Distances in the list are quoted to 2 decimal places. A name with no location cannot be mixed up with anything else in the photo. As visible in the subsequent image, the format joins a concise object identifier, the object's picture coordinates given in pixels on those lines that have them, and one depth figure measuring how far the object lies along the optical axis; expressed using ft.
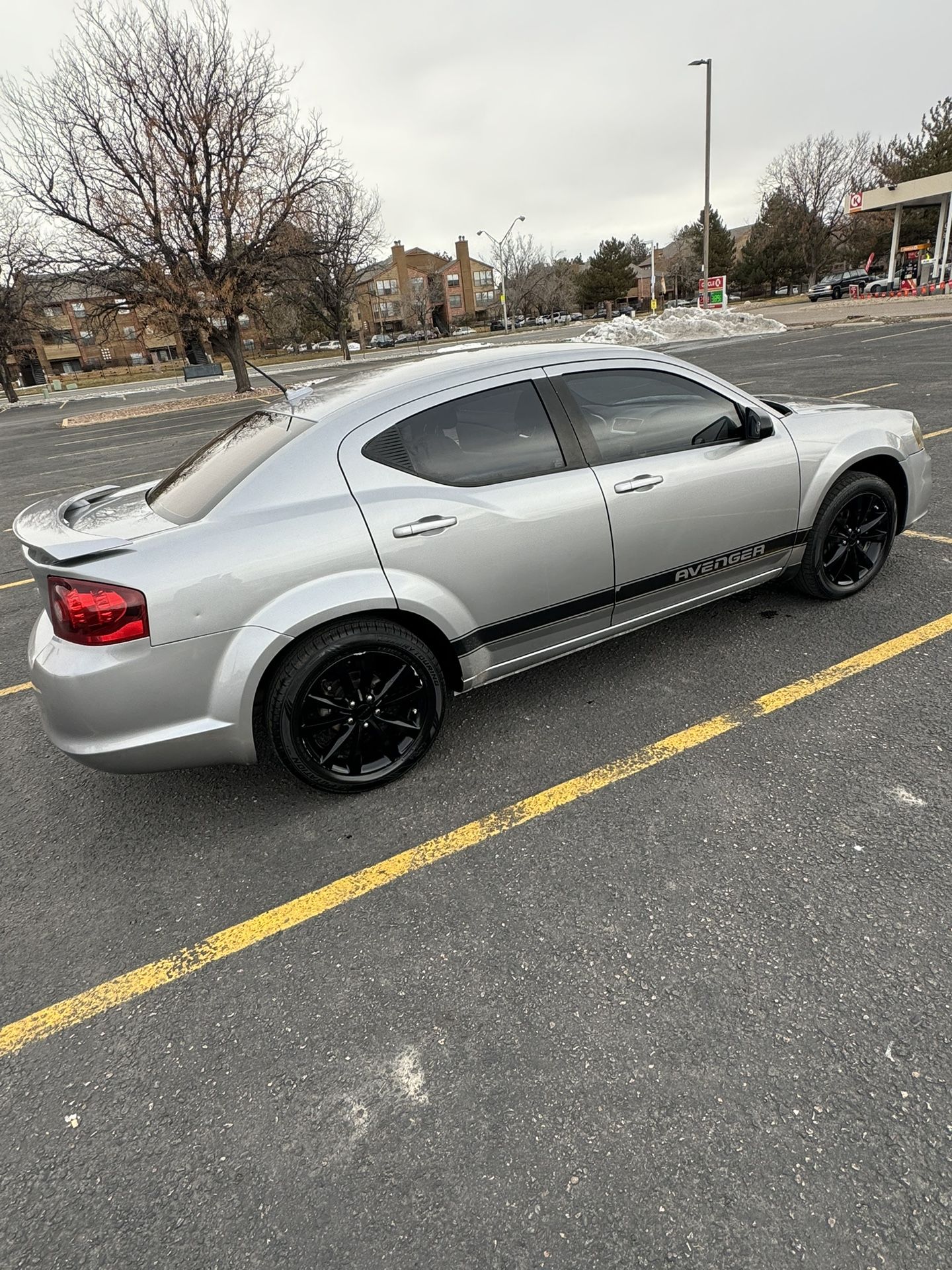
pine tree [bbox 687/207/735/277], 243.34
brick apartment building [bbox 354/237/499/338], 319.47
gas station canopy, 100.27
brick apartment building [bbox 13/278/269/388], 215.51
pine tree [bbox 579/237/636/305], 279.08
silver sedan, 8.43
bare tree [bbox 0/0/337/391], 74.79
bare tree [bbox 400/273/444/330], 268.41
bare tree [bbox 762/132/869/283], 180.55
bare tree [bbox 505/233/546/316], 276.41
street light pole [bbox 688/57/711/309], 89.63
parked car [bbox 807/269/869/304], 150.10
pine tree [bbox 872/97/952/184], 173.78
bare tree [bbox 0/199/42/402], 80.23
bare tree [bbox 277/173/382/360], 84.10
